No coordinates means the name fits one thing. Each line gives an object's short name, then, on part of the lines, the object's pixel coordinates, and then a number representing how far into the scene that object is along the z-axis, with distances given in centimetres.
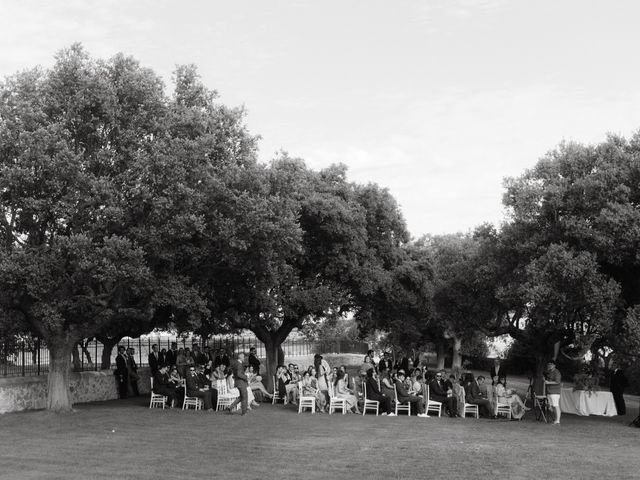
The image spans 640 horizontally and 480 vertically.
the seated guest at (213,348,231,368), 2995
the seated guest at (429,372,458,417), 2322
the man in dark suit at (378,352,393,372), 3154
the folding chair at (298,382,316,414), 2367
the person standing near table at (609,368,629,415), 2466
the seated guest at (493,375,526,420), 2298
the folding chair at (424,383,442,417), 2333
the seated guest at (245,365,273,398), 2733
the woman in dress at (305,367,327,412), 2392
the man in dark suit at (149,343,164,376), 2812
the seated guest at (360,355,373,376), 2638
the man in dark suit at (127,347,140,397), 2880
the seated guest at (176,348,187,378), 2609
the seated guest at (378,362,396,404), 2353
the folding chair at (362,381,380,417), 2348
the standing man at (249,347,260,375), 3163
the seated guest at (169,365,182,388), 2539
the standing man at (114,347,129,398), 2836
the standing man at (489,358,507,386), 2468
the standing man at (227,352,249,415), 2273
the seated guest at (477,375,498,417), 2319
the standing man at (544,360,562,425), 2108
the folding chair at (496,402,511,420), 2319
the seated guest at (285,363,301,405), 2625
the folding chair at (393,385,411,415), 2330
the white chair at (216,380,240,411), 2439
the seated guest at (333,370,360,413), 2388
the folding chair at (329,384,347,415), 2356
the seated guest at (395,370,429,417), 2317
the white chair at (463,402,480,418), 2323
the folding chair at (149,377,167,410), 2484
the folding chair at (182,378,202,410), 2452
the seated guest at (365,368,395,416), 2347
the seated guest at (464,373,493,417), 2320
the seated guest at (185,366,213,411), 2423
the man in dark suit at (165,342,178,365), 3088
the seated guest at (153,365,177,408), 2470
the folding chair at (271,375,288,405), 2703
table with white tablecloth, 2378
